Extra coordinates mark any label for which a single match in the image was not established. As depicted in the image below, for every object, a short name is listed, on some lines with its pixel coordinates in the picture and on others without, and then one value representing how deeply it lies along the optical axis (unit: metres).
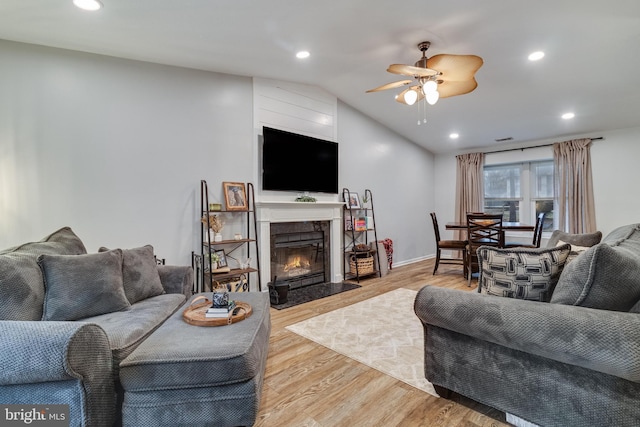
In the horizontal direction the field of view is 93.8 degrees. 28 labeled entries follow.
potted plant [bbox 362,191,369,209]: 4.96
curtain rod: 4.92
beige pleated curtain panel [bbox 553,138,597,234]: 4.93
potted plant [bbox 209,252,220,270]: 3.28
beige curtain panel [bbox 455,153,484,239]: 6.14
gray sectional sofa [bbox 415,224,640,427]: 1.20
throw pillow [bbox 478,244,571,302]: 1.58
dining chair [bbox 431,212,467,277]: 4.73
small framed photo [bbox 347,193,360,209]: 4.68
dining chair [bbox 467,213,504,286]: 4.22
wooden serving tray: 1.79
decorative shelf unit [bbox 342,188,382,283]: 4.64
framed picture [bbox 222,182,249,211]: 3.44
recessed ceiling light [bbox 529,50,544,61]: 2.92
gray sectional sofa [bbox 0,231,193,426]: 1.18
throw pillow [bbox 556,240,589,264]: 1.72
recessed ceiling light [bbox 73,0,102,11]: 1.97
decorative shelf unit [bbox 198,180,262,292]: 3.23
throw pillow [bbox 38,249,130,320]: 1.76
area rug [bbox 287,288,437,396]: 2.12
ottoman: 1.39
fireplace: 3.76
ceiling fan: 2.32
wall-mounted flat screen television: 3.79
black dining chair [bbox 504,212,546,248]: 4.19
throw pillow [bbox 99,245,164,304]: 2.21
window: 5.56
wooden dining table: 4.26
